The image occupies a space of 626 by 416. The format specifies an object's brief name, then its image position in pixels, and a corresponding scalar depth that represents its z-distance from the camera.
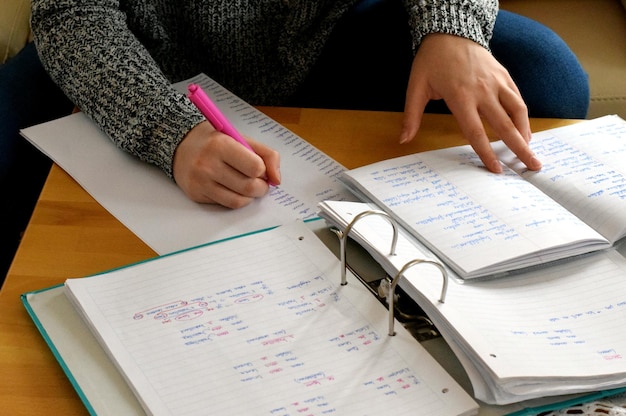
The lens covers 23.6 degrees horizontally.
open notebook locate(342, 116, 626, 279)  1.33
